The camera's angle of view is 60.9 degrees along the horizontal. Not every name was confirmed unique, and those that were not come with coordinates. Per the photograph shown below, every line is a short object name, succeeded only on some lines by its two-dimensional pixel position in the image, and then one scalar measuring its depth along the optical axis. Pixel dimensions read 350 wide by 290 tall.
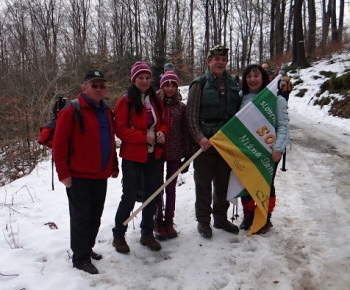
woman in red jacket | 3.21
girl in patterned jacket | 3.62
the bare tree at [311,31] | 20.97
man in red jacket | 2.80
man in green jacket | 3.51
